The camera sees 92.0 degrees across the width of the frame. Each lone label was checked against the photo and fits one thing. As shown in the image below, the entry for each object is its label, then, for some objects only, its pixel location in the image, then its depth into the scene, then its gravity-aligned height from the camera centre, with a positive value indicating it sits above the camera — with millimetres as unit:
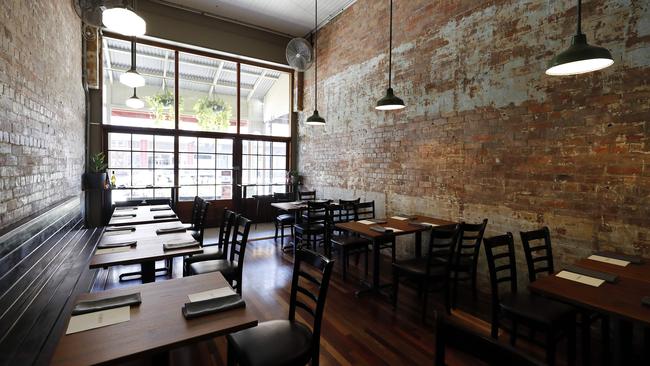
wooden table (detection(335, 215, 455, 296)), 3381 -617
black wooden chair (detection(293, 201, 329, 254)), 4633 -820
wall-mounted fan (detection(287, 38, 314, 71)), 6800 +2672
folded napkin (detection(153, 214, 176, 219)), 4012 -558
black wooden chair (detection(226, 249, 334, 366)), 1629 -928
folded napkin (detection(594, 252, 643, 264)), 2327 -600
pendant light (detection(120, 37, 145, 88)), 4641 +1421
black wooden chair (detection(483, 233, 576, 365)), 2041 -916
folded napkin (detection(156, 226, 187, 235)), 3090 -568
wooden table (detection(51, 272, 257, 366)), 1187 -680
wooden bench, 1648 -850
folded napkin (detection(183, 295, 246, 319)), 1479 -652
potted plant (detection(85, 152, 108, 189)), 5305 -15
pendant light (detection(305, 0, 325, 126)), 5348 +1783
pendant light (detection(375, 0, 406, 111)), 3750 +888
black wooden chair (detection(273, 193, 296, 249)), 5668 -838
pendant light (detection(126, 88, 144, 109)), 5551 +1260
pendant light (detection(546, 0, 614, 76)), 1934 +778
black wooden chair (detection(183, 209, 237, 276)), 3224 -874
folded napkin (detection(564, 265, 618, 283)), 1967 -621
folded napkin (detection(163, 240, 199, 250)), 2539 -593
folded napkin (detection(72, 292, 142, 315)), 1508 -657
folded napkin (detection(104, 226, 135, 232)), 3195 -574
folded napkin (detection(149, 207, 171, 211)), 4758 -546
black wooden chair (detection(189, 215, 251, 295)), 2740 -897
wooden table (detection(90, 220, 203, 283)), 2244 -617
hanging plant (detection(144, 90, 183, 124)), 6523 +1415
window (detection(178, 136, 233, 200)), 6789 +139
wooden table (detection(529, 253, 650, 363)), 1562 -647
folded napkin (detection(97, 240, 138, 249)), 2545 -597
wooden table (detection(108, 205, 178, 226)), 3664 -567
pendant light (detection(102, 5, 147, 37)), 2814 +1398
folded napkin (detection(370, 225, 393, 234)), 3389 -592
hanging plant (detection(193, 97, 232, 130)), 7016 +1388
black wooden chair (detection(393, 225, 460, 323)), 2932 -911
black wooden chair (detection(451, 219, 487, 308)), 3082 -874
